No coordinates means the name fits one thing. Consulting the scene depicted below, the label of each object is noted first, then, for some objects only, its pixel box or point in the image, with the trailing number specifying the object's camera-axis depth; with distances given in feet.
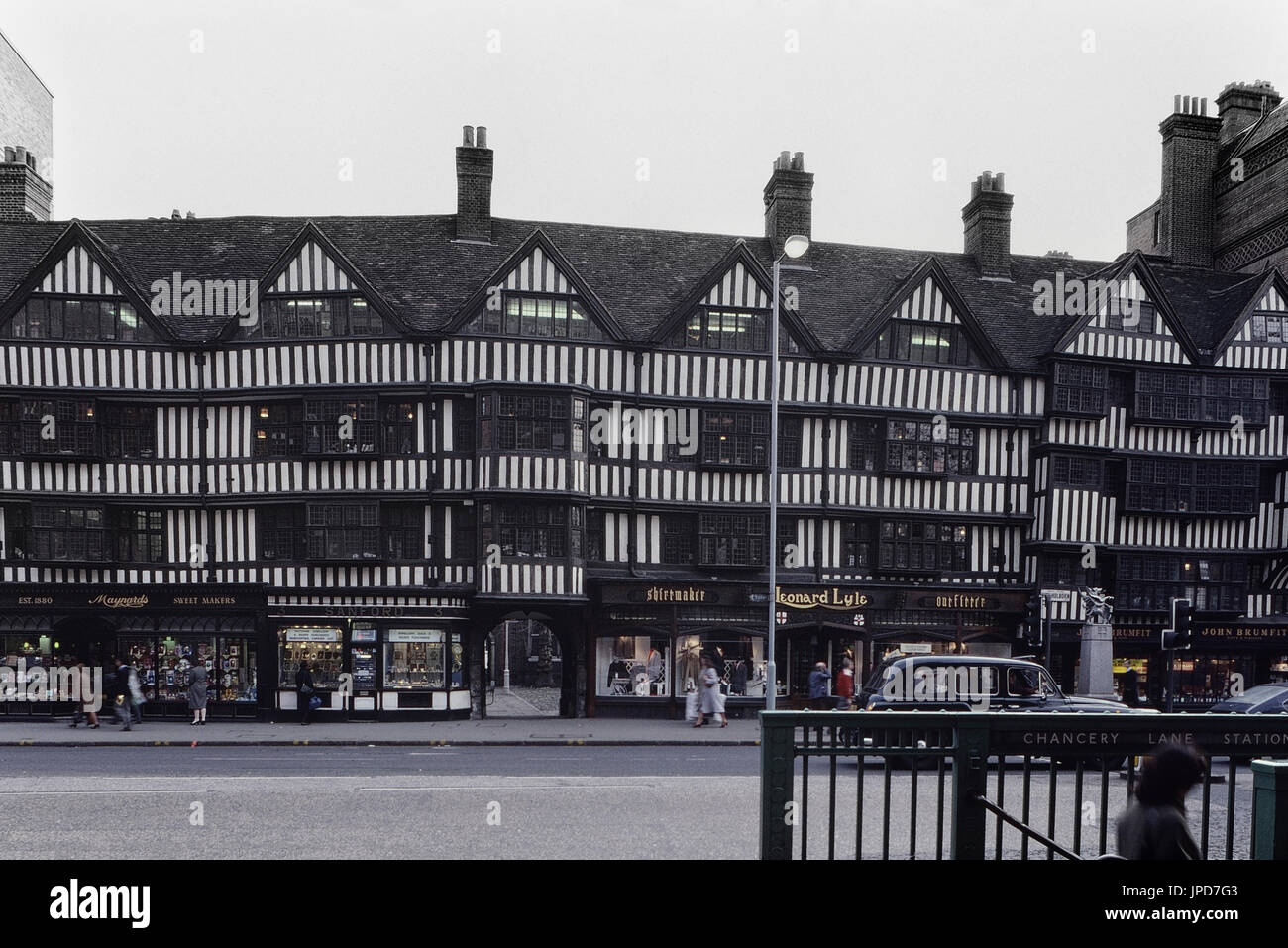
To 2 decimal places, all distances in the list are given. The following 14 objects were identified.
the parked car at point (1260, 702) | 58.95
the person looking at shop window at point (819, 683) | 72.38
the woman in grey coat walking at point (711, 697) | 75.20
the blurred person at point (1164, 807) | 16.62
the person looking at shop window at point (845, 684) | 76.43
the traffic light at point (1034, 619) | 83.05
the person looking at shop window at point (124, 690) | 70.23
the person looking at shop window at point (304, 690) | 75.15
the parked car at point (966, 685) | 53.47
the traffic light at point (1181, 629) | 57.82
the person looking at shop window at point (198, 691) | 72.69
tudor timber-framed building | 78.38
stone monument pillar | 77.56
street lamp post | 64.54
